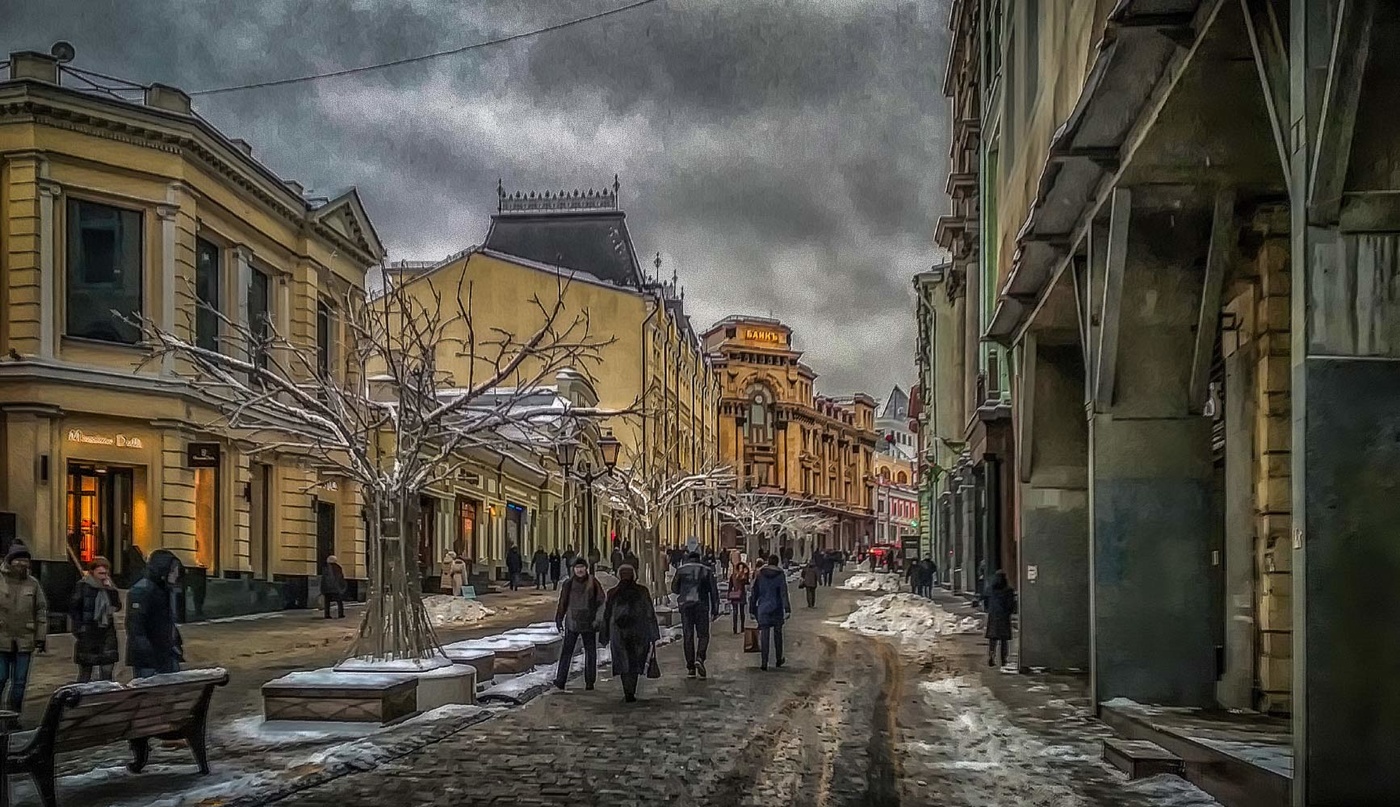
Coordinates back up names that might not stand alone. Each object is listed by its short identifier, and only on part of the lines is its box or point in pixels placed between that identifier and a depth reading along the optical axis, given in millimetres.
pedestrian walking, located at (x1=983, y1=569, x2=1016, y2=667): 21703
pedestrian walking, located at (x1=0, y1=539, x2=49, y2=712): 13492
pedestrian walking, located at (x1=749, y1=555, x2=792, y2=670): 21047
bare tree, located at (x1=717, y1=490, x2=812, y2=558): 84875
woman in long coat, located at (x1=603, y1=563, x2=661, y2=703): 16359
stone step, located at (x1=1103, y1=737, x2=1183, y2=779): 10961
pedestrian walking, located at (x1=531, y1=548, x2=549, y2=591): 50406
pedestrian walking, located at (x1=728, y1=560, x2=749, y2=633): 30578
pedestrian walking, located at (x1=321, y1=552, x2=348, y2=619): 31312
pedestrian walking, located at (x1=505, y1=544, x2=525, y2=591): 48594
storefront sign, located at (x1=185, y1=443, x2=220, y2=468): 29938
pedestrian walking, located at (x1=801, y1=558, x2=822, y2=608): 40812
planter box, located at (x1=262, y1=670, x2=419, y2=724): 13492
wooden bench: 8961
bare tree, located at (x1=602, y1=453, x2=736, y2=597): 36531
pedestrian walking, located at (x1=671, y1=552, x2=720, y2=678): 19766
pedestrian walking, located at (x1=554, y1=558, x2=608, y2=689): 17266
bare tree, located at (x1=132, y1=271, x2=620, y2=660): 15094
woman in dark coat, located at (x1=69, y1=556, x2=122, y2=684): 15445
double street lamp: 30769
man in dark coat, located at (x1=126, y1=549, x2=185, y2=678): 13523
